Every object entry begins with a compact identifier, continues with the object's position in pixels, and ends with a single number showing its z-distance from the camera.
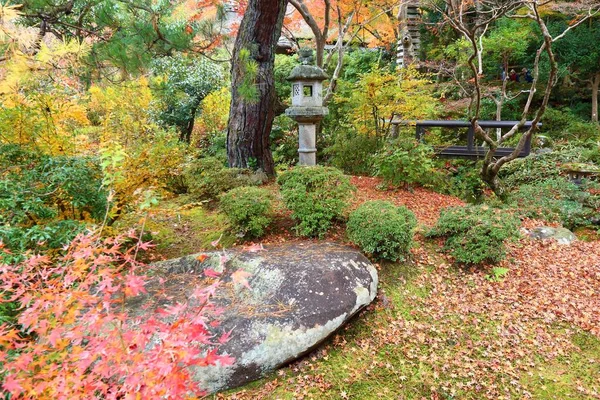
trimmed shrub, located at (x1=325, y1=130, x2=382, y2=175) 6.69
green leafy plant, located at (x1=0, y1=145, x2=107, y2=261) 2.35
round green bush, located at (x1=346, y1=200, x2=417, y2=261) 3.37
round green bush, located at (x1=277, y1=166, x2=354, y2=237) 3.72
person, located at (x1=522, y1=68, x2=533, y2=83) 10.62
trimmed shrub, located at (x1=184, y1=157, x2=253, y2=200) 5.00
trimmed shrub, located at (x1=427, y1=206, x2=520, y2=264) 3.59
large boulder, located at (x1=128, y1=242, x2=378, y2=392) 2.49
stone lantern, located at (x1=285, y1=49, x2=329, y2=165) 5.07
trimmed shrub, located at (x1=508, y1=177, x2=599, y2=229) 5.11
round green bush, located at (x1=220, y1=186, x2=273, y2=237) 3.72
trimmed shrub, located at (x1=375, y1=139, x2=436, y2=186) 5.49
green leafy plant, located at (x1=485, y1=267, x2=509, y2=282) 3.53
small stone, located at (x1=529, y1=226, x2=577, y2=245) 4.40
